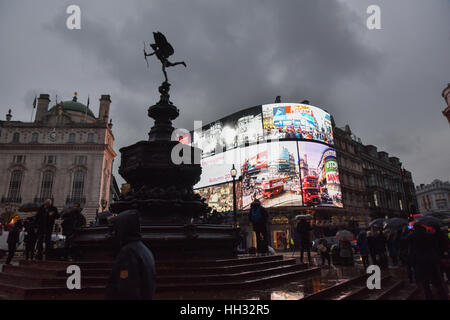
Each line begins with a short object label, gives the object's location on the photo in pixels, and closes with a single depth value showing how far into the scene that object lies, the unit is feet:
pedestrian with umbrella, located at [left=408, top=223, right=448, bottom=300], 15.06
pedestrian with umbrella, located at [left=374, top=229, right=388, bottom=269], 31.22
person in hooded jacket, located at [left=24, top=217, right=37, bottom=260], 26.86
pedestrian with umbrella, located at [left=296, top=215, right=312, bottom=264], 31.73
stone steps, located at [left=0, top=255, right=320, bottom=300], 14.75
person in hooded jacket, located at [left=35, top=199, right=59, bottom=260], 24.18
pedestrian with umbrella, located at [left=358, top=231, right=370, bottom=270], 34.40
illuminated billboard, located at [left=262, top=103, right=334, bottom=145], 120.98
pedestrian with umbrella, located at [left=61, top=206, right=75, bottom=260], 24.94
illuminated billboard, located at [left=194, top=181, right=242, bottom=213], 134.31
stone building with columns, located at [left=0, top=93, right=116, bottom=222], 132.67
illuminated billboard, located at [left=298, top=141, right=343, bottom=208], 113.91
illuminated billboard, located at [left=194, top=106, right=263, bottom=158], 129.59
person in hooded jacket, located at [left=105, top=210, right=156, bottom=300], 8.07
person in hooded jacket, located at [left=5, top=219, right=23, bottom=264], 27.48
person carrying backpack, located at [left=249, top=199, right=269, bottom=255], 28.32
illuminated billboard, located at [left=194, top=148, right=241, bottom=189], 136.99
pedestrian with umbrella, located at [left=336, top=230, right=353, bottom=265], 35.99
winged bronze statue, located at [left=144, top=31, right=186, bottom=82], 30.07
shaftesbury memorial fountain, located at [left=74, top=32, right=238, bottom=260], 19.84
